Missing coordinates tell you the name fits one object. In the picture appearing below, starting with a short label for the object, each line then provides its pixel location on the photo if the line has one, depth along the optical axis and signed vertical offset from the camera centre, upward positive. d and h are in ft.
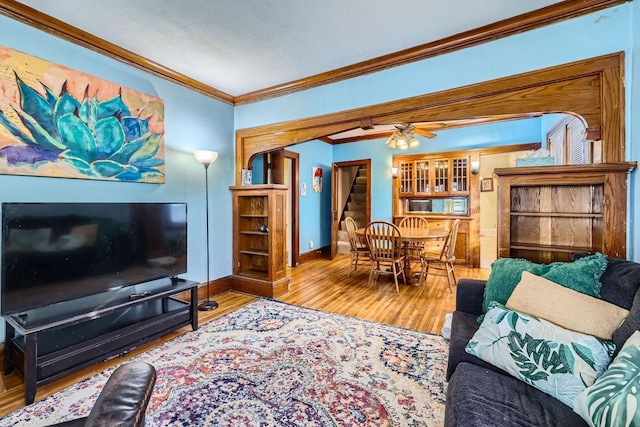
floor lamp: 10.55 +1.90
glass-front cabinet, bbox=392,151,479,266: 17.10 +1.08
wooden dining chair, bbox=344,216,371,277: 14.38 -1.70
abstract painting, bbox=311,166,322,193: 20.25 +2.25
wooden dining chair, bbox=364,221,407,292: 12.52 -1.46
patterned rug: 5.28 -3.73
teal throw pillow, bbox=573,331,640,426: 2.90 -2.01
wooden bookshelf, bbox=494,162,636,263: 6.36 -0.04
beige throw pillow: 4.24 -1.58
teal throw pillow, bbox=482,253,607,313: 4.97 -1.23
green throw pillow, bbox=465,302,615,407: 3.78 -2.06
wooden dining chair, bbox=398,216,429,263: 17.16 -0.79
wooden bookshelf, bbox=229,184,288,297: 11.90 -1.29
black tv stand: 5.86 -2.92
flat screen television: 6.13 -0.93
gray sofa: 3.38 -2.44
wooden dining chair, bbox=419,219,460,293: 12.64 -2.12
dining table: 12.35 -1.12
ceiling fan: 13.24 +3.59
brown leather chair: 2.29 -1.68
